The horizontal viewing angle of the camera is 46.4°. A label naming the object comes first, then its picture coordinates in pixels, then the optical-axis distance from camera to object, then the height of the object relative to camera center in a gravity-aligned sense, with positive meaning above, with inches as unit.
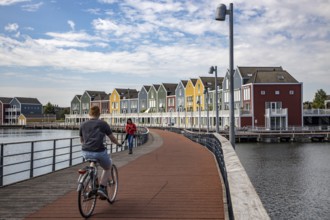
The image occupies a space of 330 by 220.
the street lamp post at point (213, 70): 992.7 +123.6
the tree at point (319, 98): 4028.1 +206.7
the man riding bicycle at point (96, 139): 258.4 -14.3
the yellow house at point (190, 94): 3479.3 +213.1
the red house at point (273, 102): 2586.1 +104.9
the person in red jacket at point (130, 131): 750.5 -26.5
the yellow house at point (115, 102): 4672.7 +196.2
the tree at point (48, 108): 6405.5 +164.8
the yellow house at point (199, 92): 3309.5 +224.5
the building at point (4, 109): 6013.8 +140.0
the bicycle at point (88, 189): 239.0 -45.8
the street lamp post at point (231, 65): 508.7 +71.6
